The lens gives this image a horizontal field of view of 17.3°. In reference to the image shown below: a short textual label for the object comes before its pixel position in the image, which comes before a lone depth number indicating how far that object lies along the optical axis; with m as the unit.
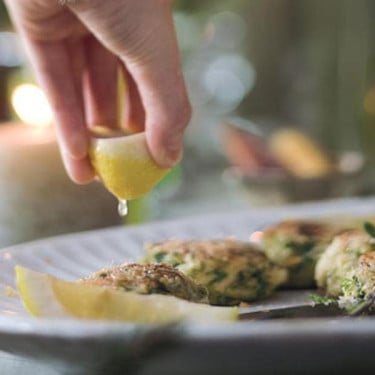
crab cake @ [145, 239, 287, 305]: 0.66
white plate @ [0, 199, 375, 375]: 0.44
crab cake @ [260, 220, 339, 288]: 0.70
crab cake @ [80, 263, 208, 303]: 0.54
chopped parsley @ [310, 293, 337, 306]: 0.59
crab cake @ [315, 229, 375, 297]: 0.65
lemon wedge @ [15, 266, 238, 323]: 0.50
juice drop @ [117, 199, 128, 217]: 0.66
